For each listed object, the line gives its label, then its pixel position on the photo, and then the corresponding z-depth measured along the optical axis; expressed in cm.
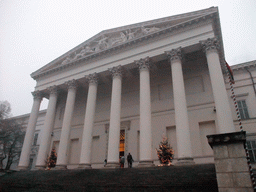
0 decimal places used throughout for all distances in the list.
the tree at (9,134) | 2927
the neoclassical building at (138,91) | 1526
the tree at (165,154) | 1392
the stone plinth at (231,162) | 458
